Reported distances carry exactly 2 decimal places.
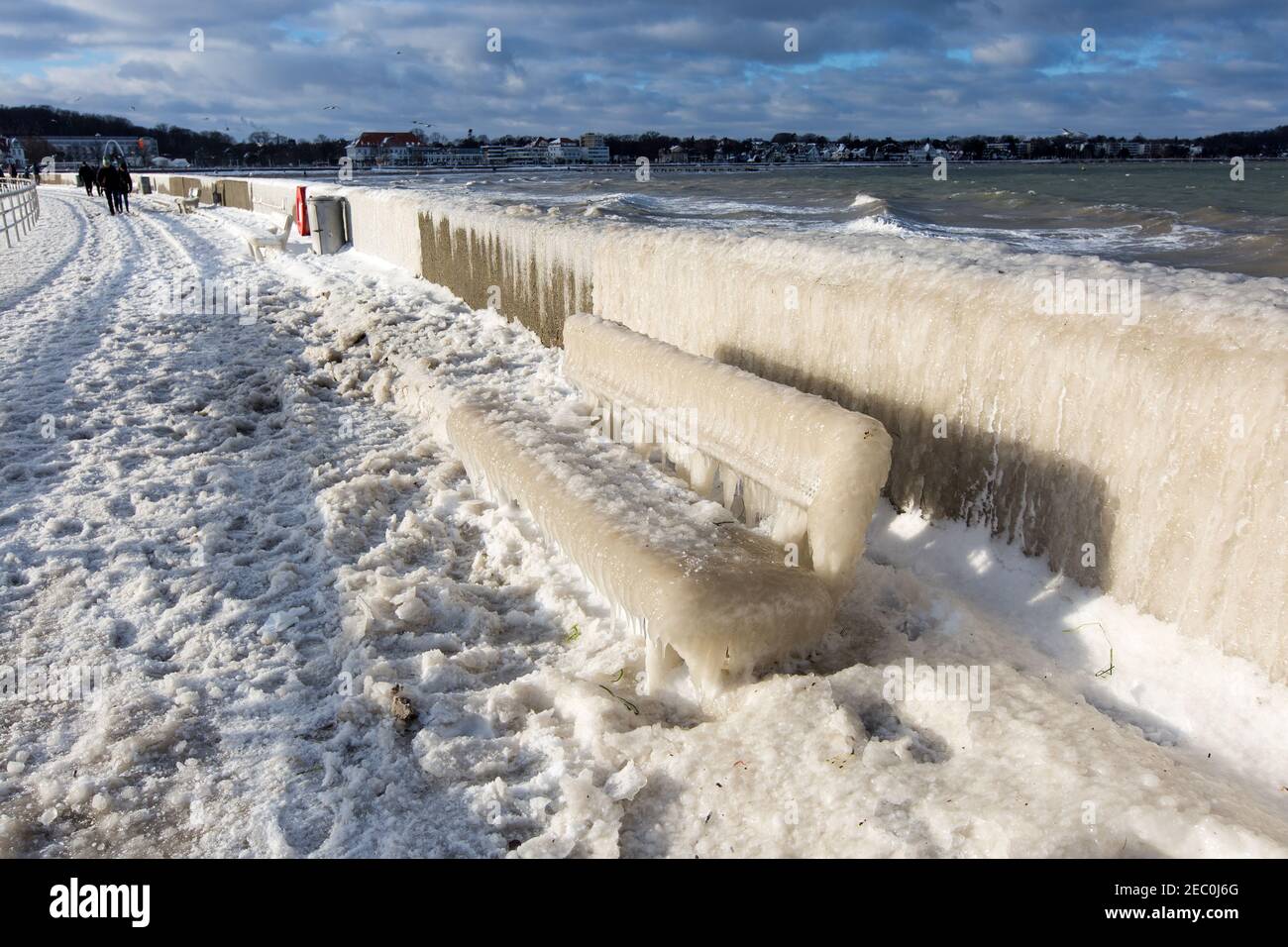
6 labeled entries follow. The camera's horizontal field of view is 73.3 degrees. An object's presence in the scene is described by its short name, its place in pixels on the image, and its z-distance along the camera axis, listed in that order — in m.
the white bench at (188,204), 30.27
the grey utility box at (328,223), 15.24
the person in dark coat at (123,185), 31.86
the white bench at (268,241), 16.30
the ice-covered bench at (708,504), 2.99
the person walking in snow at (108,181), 30.80
